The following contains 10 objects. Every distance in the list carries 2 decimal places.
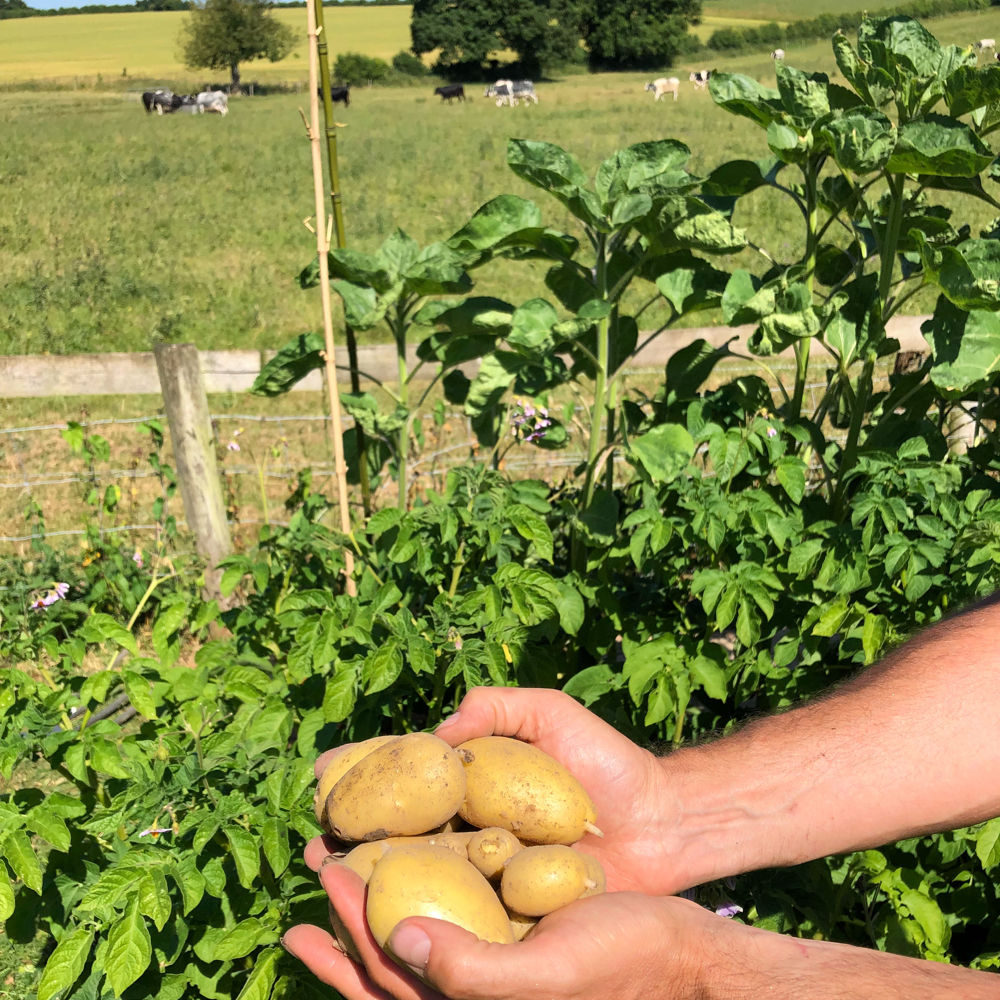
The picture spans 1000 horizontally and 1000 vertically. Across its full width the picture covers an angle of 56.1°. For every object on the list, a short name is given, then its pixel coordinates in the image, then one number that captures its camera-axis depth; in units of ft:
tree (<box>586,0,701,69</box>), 175.11
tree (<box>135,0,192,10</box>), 182.03
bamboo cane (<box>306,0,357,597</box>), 8.51
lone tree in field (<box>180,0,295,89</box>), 150.20
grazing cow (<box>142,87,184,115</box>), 111.45
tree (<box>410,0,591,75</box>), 170.91
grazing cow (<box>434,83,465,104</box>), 125.80
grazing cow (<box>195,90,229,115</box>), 110.52
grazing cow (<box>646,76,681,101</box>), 107.86
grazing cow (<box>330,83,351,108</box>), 109.87
